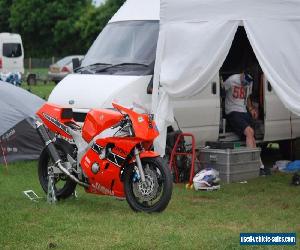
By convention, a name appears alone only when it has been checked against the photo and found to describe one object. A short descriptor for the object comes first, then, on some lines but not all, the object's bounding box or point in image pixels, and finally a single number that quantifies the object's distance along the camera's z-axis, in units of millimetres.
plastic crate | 10578
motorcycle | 8062
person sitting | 11438
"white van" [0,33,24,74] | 39000
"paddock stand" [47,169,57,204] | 8598
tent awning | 9047
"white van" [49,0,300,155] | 10258
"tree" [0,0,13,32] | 63062
